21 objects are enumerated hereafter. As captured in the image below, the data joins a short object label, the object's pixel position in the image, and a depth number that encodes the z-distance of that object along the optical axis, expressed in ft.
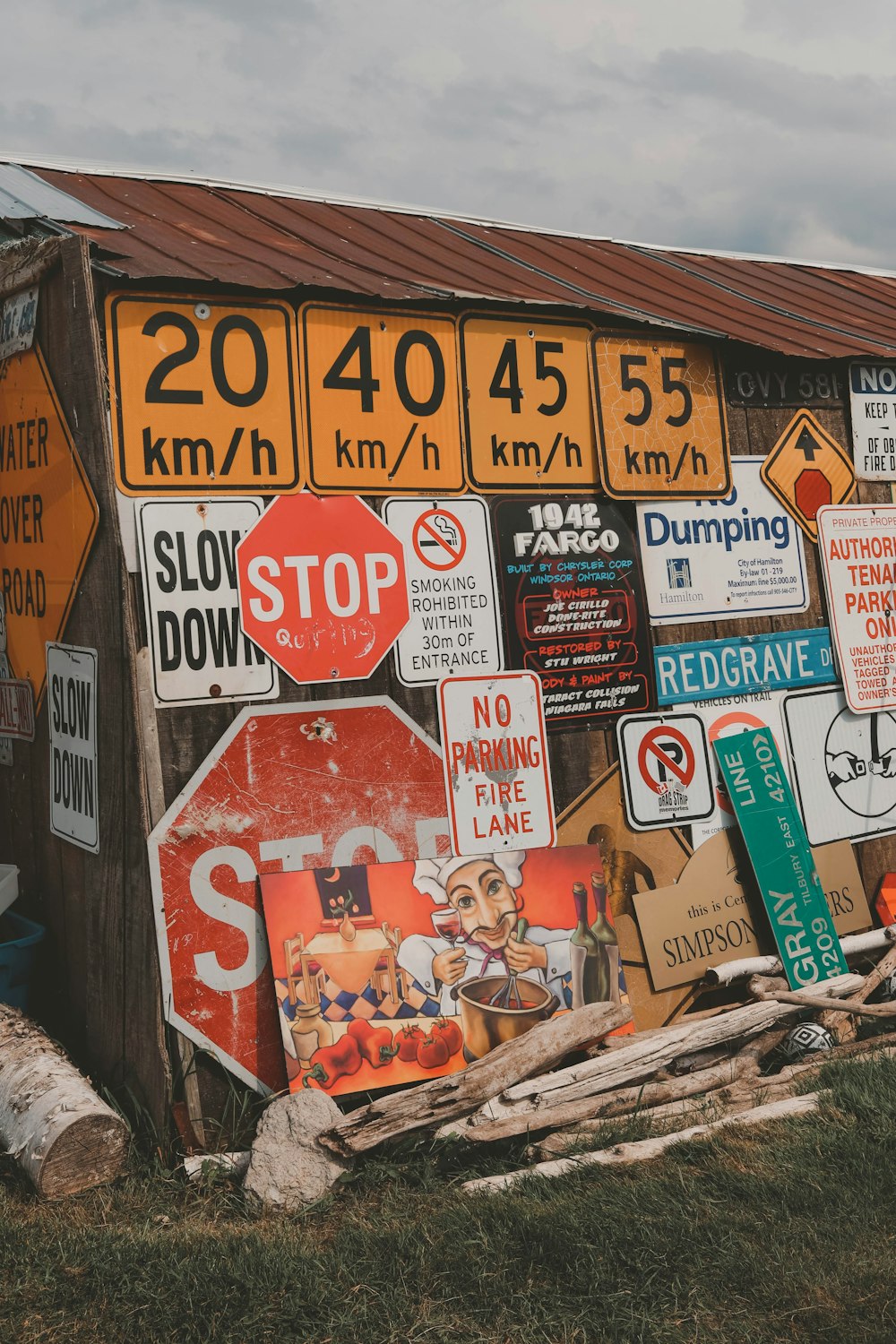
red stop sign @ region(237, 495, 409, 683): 15.19
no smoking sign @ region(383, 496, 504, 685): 16.24
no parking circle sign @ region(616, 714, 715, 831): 17.99
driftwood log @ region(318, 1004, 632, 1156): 13.42
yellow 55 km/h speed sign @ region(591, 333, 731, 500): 17.90
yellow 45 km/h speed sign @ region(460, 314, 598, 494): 16.83
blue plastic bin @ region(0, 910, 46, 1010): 16.10
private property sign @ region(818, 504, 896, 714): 20.65
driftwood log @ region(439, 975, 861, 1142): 14.08
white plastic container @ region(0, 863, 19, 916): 16.79
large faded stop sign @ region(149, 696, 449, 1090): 14.43
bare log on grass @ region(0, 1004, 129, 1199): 13.03
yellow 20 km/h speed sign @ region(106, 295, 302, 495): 14.38
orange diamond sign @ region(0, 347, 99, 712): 15.24
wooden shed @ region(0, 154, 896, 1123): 14.40
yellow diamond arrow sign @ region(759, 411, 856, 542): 19.99
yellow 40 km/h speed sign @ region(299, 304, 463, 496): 15.61
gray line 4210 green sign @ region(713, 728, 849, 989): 18.86
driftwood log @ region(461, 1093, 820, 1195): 13.14
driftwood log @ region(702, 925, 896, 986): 18.02
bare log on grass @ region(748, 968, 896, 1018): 16.62
